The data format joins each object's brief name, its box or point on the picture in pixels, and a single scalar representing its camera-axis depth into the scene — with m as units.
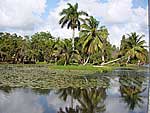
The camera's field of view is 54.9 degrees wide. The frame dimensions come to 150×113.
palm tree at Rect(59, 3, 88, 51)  20.84
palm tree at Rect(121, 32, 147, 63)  22.57
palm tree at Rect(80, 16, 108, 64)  19.49
